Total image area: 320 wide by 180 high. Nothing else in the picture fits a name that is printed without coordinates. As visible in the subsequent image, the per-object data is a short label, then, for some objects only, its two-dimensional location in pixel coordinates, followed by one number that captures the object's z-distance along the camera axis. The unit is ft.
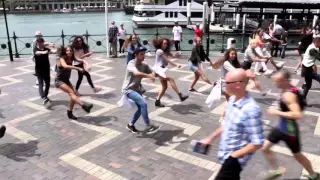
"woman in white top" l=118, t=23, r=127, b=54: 46.29
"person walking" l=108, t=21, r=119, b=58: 44.55
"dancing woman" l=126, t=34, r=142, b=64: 26.17
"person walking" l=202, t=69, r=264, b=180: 8.55
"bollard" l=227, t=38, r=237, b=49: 39.43
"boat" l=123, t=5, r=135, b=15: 275.80
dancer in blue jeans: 17.29
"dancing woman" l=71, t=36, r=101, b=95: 25.39
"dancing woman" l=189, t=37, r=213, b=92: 25.20
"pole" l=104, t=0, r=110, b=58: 43.79
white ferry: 144.56
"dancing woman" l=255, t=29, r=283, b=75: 25.16
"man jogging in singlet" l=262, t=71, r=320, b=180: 11.59
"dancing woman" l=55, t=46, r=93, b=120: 19.79
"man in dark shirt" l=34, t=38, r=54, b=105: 23.82
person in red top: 44.92
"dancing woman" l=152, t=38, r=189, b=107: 22.18
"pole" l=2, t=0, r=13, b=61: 42.37
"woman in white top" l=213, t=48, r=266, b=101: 19.58
